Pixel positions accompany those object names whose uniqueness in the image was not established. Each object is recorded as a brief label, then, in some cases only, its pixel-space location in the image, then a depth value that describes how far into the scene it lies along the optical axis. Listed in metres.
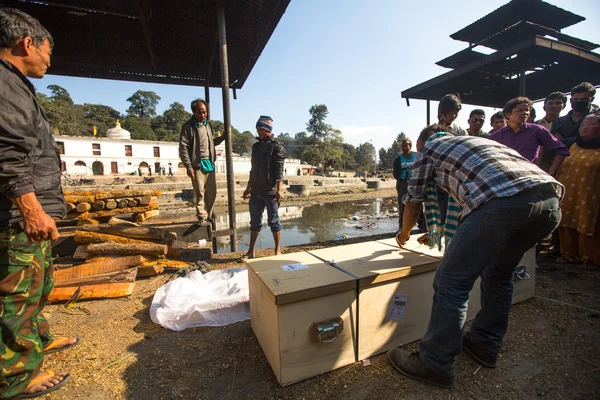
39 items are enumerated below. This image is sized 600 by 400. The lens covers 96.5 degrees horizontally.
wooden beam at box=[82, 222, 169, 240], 3.86
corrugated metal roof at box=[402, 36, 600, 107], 6.03
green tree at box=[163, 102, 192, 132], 67.62
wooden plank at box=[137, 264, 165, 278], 3.43
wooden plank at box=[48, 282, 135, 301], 2.78
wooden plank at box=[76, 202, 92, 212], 4.39
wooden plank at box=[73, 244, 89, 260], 3.69
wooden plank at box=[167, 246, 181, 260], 3.97
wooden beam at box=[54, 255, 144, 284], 3.12
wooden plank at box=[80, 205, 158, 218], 4.54
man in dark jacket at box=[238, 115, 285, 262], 3.85
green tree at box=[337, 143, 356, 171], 70.38
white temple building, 34.84
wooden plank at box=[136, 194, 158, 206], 4.89
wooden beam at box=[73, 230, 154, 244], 3.76
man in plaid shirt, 1.44
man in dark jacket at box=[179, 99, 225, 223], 4.41
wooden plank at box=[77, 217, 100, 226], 4.42
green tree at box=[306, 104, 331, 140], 74.69
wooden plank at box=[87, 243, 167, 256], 3.57
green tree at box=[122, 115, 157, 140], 59.06
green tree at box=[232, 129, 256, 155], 70.69
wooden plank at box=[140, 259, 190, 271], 3.57
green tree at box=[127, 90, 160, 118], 72.31
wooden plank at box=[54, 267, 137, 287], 2.95
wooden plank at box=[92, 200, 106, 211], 4.52
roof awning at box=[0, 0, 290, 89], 4.38
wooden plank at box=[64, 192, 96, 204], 4.36
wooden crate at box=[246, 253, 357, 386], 1.55
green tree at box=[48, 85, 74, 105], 59.72
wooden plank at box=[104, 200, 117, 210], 4.57
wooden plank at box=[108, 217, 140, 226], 4.11
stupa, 41.12
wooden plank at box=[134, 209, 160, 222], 4.96
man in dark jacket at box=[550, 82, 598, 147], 3.74
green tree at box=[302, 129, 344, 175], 61.58
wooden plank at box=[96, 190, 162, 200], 4.56
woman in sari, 3.37
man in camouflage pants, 1.41
